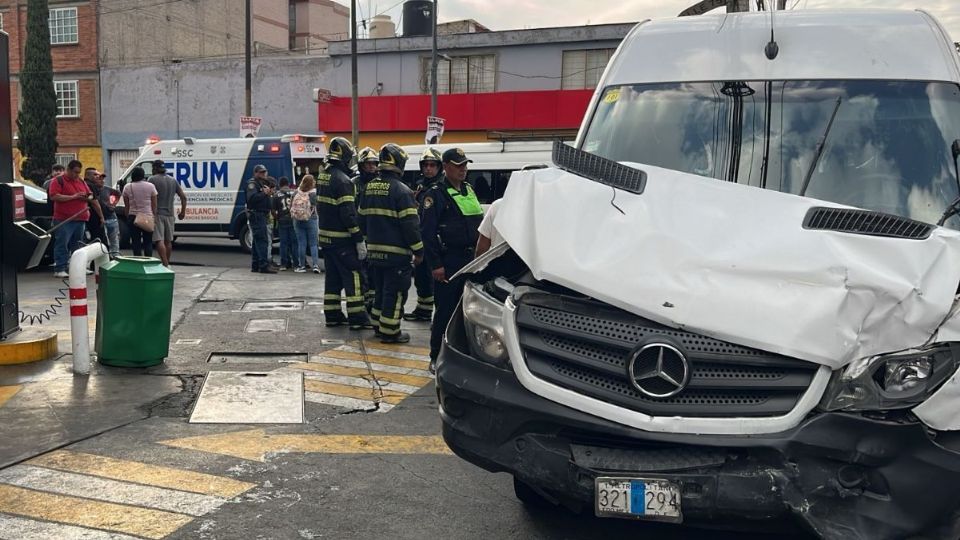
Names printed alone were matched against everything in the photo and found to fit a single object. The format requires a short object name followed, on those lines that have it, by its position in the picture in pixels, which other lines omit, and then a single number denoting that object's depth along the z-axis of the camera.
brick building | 32.94
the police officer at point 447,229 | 7.37
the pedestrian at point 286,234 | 15.46
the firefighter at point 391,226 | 8.28
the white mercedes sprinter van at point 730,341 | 2.96
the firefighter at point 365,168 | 9.09
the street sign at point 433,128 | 22.52
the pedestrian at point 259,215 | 14.59
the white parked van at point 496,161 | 16.50
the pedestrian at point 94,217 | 13.92
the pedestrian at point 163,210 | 14.30
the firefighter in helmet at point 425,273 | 8.59
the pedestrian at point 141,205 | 13.54
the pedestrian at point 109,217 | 14.54
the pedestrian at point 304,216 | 14.84
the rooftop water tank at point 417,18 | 33.31
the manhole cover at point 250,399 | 6.04
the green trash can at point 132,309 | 7.14
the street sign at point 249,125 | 21.25
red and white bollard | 7.00
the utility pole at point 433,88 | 25.50
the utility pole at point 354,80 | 25.38
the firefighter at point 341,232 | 9.14
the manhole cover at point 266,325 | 9.42
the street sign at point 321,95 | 28.48
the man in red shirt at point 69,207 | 12.57
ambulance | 18.03
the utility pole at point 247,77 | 25.98
